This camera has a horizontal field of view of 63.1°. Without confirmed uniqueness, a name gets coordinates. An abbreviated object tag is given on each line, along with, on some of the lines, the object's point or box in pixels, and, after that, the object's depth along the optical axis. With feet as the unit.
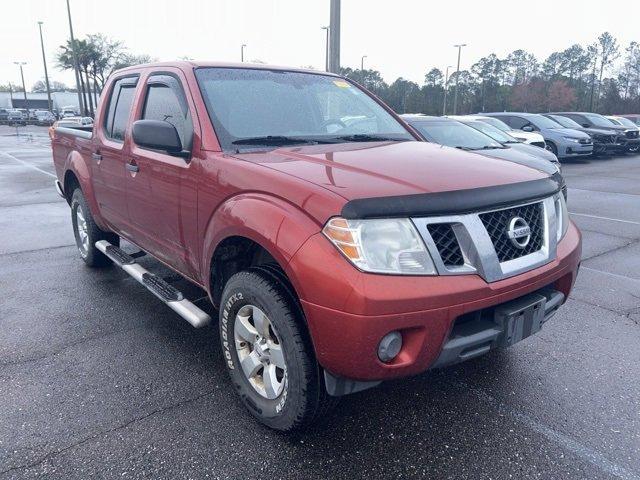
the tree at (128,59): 166.61
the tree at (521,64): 252.42
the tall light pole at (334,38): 33.42
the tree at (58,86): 359.91
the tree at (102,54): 164.04
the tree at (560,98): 197.16
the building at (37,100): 282.56
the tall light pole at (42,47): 147.64
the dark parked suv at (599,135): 61.52
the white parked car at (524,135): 44.70
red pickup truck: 7.09
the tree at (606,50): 221.66
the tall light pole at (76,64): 98.27
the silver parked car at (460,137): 25.84
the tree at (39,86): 360.01
